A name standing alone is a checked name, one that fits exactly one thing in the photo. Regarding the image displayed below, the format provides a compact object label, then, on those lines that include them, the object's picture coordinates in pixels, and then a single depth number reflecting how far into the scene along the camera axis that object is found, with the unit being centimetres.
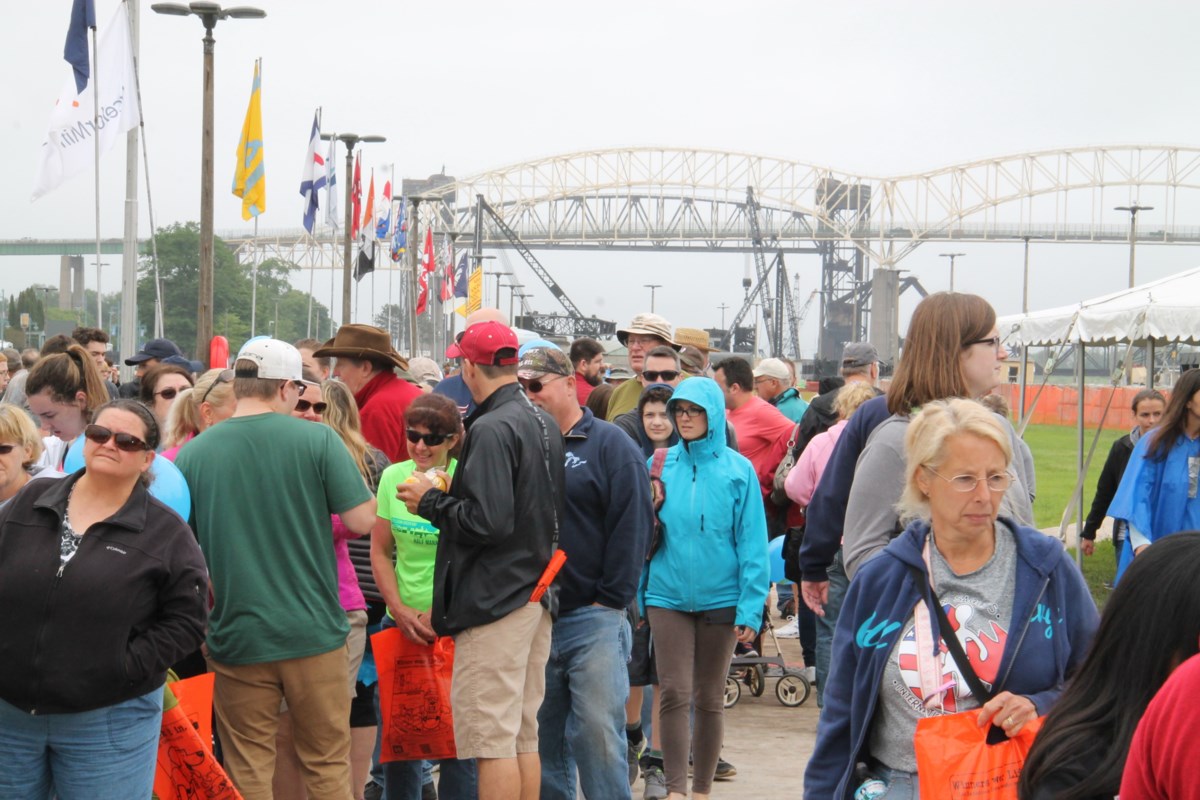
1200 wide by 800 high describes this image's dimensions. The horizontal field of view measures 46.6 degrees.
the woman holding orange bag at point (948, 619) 347
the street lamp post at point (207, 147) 1848
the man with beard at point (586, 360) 1086
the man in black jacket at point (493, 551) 529
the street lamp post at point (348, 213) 3147
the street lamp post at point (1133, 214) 5728
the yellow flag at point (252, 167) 2536
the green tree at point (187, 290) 10344
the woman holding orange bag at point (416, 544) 597
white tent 1385
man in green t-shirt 539
